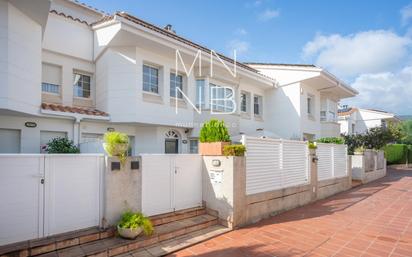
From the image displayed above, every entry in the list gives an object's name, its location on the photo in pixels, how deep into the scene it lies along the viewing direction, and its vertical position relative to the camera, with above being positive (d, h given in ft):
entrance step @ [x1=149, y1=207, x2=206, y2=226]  21.13 -6.51
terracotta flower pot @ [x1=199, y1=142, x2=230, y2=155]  24.21 -0.90
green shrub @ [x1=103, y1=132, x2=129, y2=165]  18.95 -0.47
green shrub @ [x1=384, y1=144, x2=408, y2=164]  88.43 -4.78
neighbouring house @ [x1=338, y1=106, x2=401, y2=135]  109.09 +8.74
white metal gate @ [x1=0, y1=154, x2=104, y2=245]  15.33 -3.49
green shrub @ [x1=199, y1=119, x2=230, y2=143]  24.68 +0.59
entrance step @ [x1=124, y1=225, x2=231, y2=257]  17.46 -7.54
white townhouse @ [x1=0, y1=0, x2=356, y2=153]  29.27 +8.20
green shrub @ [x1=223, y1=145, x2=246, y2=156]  23.58 -1.03
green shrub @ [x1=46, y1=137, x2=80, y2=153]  31.35 -0.94
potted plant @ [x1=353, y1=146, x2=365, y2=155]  50.90 -2.40
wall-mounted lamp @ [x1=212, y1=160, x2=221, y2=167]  24.18 -2.23
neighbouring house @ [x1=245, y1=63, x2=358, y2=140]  58.13 +9.49
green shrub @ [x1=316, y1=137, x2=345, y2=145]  42.70 -0.33
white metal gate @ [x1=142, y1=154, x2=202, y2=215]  21.15 -3.75
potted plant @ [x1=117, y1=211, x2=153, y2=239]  18.07 -6.00
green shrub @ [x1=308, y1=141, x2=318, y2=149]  34.66 -0.85
